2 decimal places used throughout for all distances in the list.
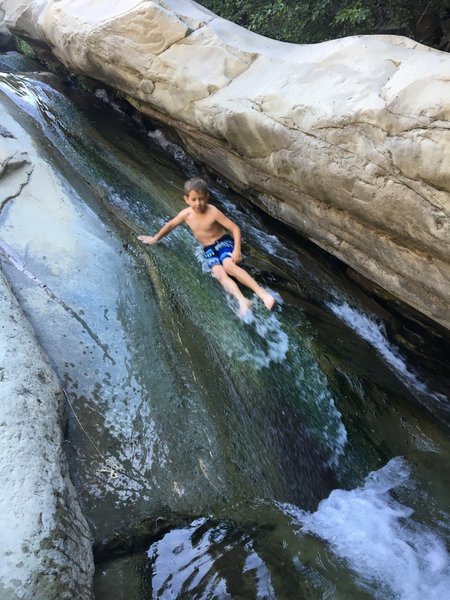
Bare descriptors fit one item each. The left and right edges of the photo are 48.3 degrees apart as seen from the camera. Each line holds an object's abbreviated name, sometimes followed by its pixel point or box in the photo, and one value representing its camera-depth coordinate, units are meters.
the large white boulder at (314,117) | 3.80
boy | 4.89
